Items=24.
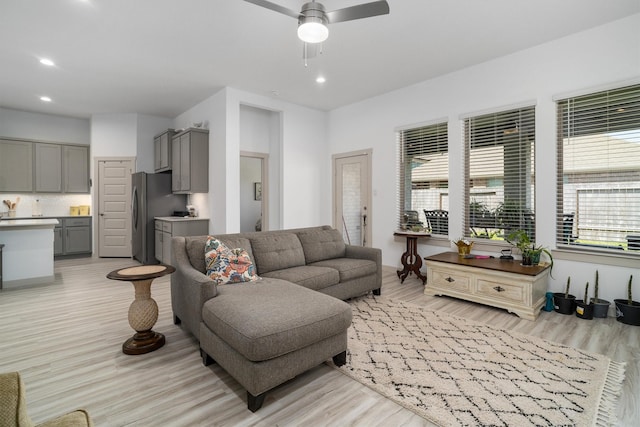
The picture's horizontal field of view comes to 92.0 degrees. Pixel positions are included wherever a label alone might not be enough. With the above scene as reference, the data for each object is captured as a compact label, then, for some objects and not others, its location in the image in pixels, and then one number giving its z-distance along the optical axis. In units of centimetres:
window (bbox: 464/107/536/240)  394
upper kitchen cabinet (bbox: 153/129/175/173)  619
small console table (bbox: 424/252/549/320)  326
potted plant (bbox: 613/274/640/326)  299
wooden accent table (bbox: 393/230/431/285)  460
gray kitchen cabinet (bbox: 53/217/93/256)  643
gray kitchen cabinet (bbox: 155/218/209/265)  521
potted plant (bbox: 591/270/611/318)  321
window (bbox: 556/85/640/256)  325
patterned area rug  180
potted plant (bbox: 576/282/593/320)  320
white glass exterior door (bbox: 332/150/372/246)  580
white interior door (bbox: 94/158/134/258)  664
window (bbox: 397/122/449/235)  478
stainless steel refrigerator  591
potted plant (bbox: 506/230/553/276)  356
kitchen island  423
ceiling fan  226
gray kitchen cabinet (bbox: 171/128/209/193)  546
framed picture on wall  831
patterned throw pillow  271
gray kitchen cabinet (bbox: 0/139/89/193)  618
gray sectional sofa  181
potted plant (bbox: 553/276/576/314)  334
